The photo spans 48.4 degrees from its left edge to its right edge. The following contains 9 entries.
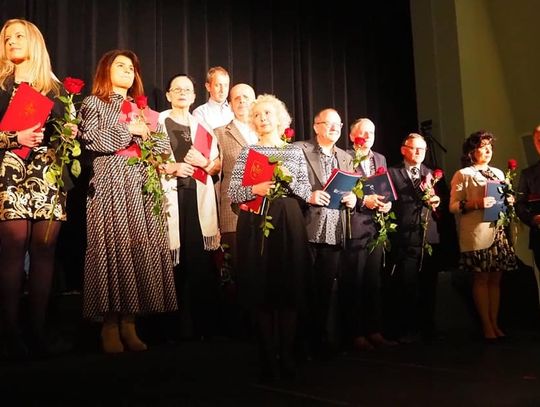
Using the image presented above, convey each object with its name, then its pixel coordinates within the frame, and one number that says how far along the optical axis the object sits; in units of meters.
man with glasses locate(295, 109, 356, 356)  3.30
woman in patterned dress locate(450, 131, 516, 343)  3.88
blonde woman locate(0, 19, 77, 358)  2.82
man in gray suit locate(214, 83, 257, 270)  3.74
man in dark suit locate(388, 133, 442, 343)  3.92
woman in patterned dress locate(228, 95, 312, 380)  2.59
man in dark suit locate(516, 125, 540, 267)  3.95
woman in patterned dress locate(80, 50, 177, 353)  3.04
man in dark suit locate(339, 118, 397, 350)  3.54
